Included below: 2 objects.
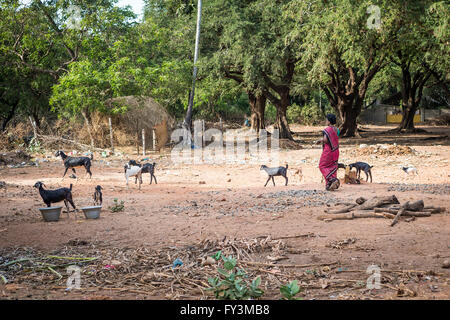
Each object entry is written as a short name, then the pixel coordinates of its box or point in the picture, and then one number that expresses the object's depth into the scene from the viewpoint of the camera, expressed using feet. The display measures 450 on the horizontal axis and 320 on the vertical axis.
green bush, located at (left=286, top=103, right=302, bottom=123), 146.82
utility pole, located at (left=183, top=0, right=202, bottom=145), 73.26
